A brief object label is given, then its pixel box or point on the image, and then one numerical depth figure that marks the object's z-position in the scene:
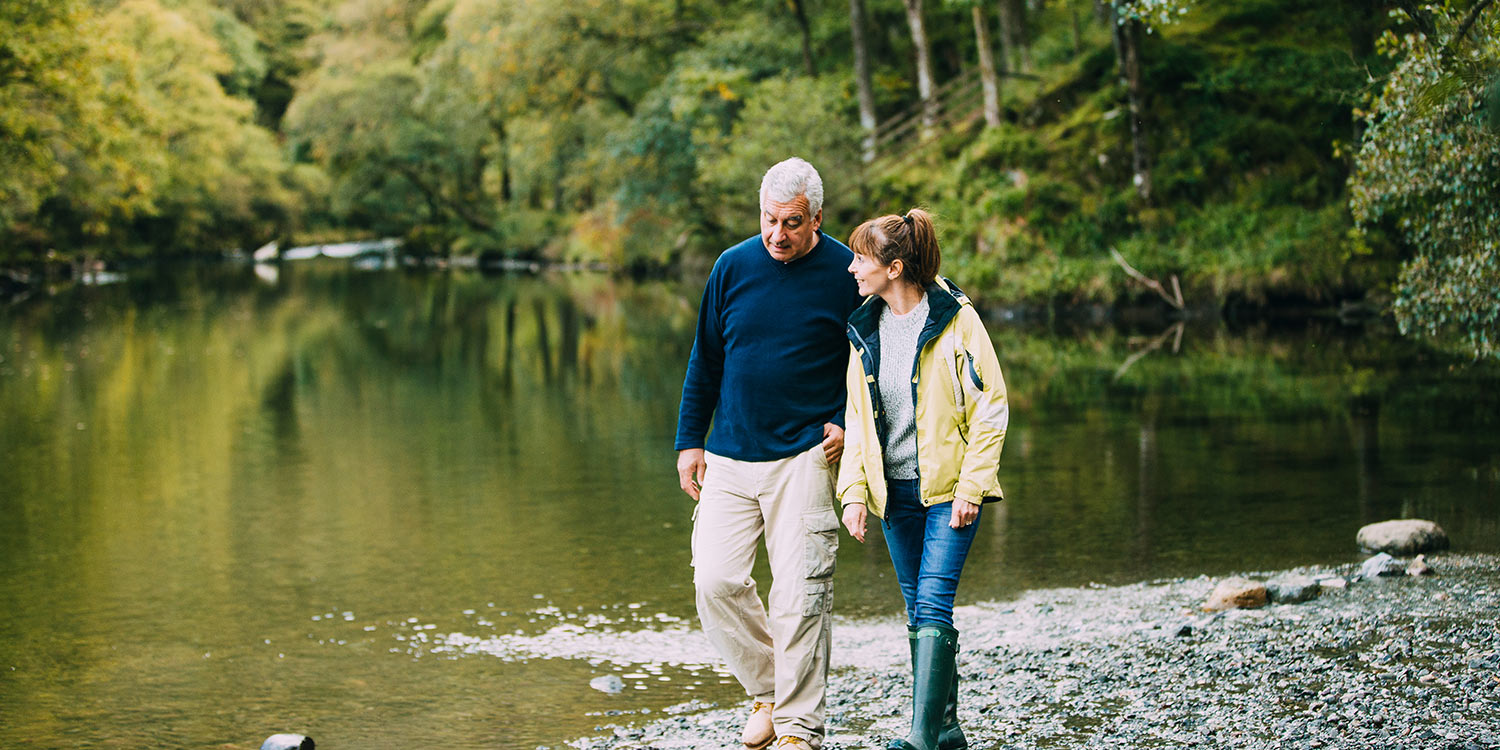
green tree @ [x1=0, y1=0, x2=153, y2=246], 31.31
